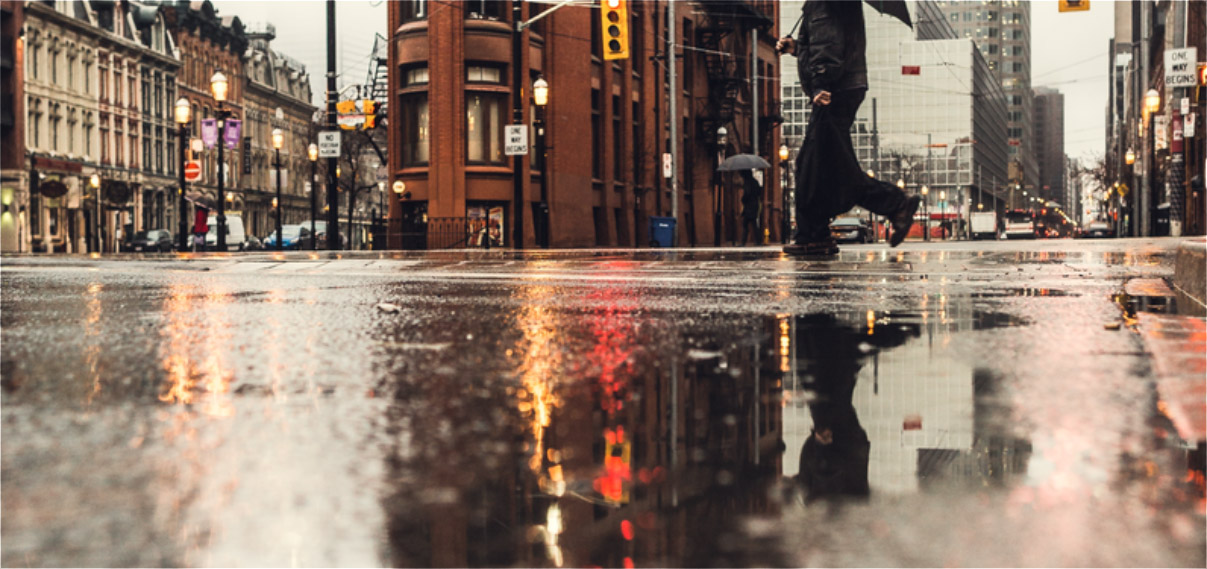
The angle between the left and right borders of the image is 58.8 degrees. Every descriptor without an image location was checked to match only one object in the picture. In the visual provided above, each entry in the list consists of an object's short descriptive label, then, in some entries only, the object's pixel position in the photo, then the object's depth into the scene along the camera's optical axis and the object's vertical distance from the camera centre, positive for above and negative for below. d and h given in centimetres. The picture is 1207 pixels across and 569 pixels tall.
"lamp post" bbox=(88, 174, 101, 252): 6184 +445
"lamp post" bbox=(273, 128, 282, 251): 5114 +583
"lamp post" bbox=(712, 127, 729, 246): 4559 +483
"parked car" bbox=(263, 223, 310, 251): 6169 +129
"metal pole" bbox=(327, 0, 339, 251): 3175 +313
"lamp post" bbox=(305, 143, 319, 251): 4738 +494
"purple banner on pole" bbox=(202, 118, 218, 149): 6322 +760
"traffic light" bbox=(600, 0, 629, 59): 2878 +616
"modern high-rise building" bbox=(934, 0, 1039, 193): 19050 +3938
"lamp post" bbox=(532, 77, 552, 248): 3194 +360
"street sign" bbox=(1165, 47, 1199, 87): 4184 +727
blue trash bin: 3731 +81
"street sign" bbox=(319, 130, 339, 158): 3266 +352
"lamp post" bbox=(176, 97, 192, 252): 3435 +410
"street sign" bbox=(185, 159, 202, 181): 3708 +317
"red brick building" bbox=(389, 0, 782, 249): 3653 +526
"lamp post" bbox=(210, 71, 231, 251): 3534 +512
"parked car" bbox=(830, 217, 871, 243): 4950 +108
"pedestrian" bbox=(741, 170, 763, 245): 4562 +241
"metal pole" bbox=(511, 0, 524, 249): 3025 +436
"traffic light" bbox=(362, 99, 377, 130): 3693 +508
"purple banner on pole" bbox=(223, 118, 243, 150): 4675 +562
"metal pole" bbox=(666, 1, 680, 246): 4159 +613
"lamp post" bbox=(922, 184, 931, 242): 12069 +595
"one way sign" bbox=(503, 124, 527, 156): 3069 +341
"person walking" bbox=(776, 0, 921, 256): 1112 +150
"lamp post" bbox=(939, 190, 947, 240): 12300 +580
